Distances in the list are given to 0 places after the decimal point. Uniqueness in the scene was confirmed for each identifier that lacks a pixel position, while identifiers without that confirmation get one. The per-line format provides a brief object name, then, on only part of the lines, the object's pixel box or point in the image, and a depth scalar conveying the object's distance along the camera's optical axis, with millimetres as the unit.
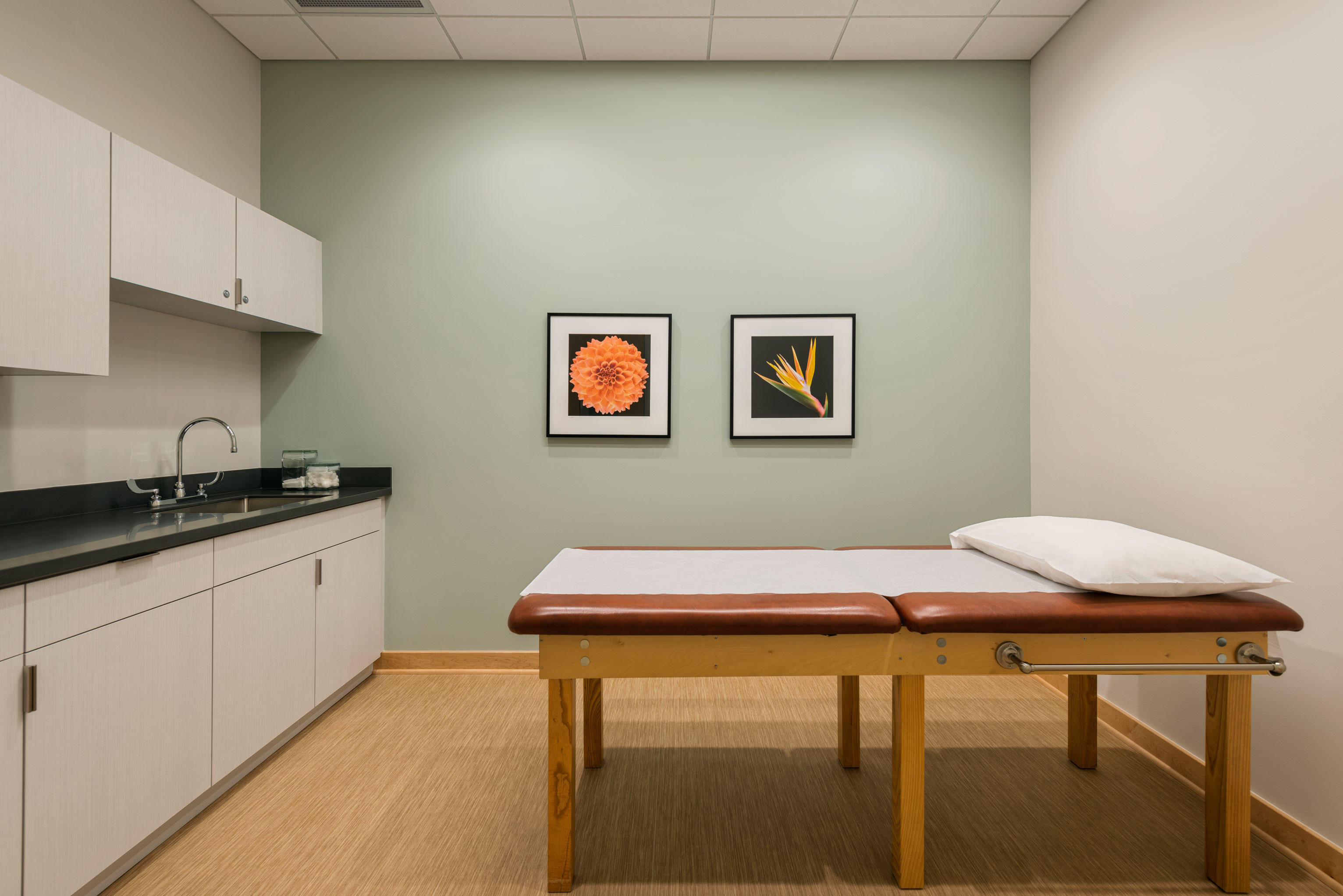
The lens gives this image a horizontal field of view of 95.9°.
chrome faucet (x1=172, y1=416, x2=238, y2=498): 2212
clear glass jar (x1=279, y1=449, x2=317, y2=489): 2791
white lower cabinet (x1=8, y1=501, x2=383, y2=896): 1300
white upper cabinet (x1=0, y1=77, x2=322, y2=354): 1521
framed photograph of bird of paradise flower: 2908
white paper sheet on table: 1550
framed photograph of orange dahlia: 2900
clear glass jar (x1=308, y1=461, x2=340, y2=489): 2773
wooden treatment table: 1402
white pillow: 1444
